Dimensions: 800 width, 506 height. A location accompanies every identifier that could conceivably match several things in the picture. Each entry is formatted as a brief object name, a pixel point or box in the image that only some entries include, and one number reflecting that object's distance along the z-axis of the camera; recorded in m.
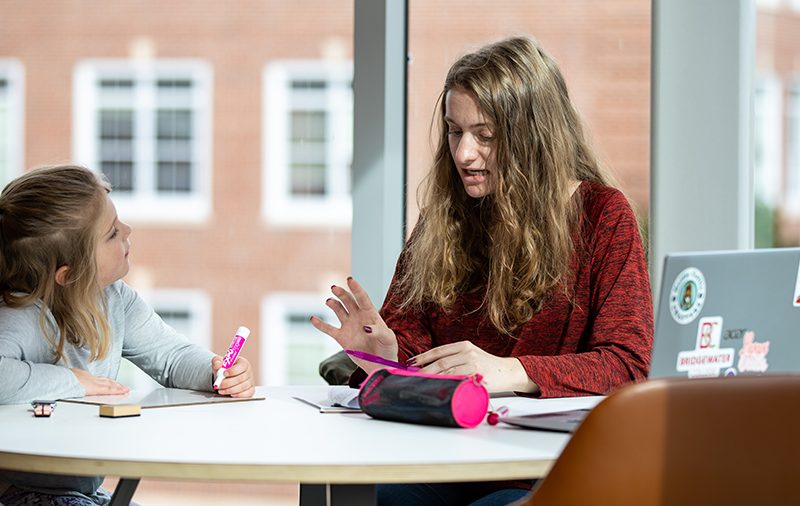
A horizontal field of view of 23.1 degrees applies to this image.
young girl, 3.37
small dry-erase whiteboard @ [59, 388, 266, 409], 3.22
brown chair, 2.48
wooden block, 3.06
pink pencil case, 2.91
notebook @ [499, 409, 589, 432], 2.88
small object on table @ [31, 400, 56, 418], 3.08
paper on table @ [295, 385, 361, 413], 3.14
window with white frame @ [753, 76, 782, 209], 4.53
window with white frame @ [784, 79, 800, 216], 6.07
